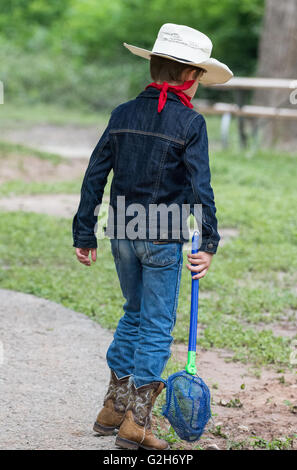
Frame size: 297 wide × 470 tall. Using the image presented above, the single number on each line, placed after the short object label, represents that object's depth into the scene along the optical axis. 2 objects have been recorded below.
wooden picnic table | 24.36
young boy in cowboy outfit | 6.21
